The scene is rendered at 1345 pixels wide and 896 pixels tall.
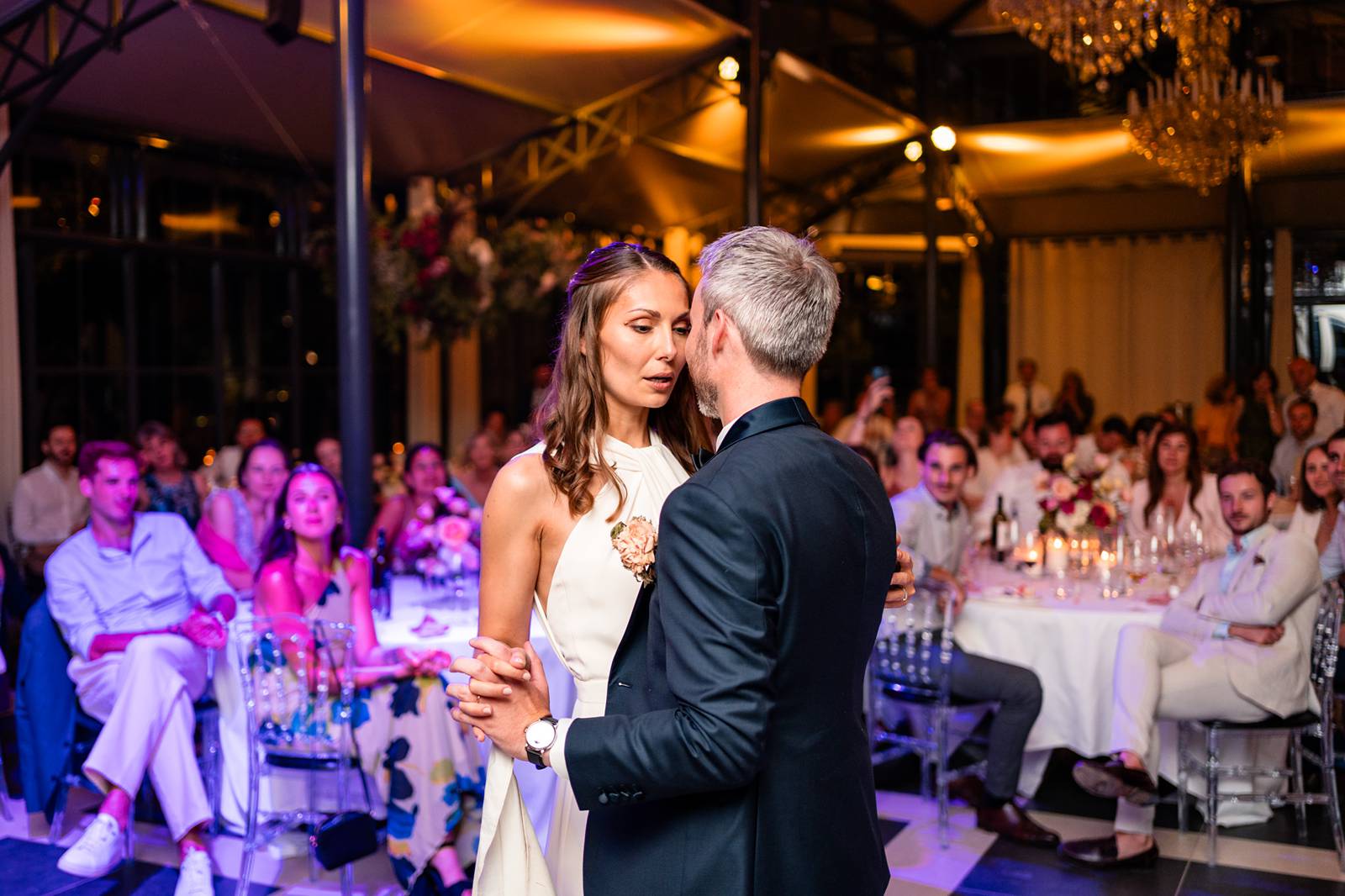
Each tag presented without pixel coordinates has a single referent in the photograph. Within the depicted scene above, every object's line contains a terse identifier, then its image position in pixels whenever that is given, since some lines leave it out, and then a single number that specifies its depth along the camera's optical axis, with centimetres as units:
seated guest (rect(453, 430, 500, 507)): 693
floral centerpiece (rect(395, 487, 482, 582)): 454
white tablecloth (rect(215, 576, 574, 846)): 375
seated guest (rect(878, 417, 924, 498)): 706
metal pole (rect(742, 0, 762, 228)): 906
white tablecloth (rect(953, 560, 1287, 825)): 469
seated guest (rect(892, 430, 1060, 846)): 452
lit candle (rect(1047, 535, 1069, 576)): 538
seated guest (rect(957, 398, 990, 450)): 1001
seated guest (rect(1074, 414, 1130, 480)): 775
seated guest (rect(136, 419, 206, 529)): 666
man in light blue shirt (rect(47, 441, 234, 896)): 410
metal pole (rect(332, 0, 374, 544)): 499
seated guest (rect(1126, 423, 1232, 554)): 612
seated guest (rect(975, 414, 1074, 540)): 626
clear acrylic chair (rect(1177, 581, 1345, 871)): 424
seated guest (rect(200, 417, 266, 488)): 789
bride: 212
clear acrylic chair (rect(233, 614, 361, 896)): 383
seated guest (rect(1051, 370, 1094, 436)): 1251
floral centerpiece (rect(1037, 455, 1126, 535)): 546
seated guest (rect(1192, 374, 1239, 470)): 1065
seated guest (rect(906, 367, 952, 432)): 1055
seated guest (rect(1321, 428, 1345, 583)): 529
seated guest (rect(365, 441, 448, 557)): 578
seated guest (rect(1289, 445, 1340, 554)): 562
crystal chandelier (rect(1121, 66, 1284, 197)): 729
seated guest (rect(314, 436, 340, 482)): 741
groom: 148
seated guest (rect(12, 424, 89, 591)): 685
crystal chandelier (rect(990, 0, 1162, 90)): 646
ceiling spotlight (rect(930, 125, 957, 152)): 1095
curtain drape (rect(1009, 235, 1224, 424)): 1390
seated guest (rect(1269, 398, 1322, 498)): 855
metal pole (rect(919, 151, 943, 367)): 1332
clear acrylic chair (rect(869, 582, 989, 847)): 454
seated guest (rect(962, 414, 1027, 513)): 811
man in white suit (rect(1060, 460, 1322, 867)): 418
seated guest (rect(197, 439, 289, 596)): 516
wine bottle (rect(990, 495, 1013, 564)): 589
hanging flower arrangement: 664
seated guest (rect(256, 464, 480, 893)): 381
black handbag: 359
